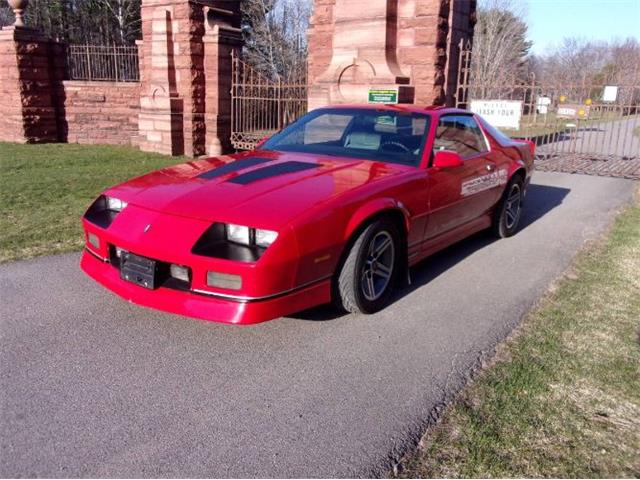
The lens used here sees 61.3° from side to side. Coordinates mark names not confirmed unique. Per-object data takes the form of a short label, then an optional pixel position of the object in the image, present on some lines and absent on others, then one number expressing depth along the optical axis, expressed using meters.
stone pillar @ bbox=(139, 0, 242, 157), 12.27
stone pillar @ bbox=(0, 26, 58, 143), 13.49
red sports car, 3.13
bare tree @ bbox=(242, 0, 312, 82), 26.33
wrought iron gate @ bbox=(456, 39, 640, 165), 10.48
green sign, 9.35
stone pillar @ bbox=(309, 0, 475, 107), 9.68
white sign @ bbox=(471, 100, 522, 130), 11.41
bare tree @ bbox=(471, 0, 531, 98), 30.67
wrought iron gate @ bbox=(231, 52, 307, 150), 12.48
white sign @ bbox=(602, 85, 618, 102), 12.91
